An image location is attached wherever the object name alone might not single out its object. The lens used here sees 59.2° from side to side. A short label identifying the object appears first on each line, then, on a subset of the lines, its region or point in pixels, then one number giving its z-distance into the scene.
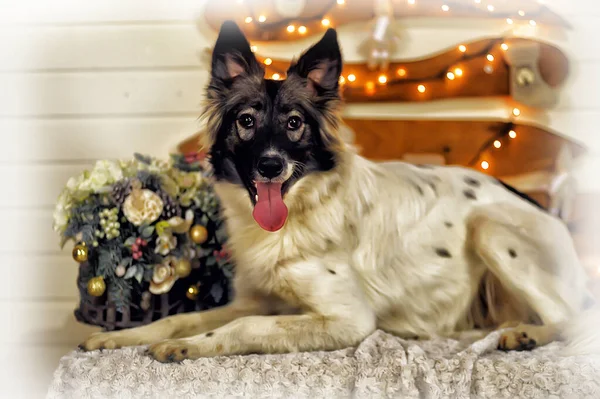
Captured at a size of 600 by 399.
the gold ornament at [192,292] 2.03
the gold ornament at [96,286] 1.91
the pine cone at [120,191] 1.94
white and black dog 1.67
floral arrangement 1.93
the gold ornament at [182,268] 1.98
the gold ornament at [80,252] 1.91
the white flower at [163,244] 1.95
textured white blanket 1.46
